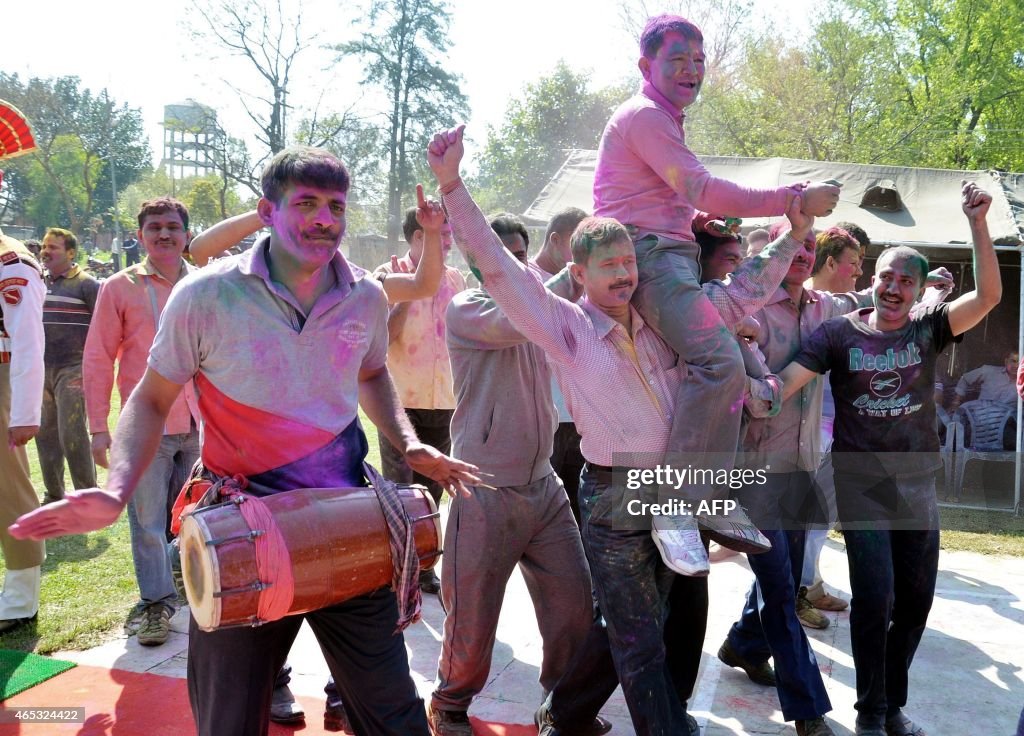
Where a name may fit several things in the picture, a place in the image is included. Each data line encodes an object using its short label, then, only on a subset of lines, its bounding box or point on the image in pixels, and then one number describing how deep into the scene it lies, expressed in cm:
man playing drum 260
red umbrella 509
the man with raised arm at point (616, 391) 304
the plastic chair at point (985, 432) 926
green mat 417
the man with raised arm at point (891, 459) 363
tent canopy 942
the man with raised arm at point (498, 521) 354
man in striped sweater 747
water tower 2570
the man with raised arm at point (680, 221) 302
